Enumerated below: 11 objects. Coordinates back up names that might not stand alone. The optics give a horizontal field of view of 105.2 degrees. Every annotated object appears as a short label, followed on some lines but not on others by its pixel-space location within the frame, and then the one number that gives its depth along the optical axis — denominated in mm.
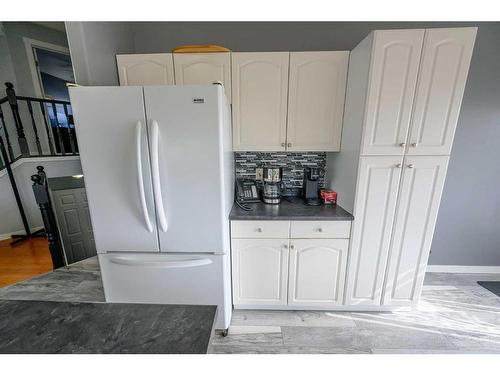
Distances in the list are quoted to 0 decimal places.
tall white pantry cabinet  1201
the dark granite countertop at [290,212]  1412
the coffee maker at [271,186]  1688
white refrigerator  1092
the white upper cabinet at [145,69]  1494
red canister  1672
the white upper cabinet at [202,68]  1482
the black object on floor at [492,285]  1835
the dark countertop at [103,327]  492
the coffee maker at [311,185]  1718
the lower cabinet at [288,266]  1441
